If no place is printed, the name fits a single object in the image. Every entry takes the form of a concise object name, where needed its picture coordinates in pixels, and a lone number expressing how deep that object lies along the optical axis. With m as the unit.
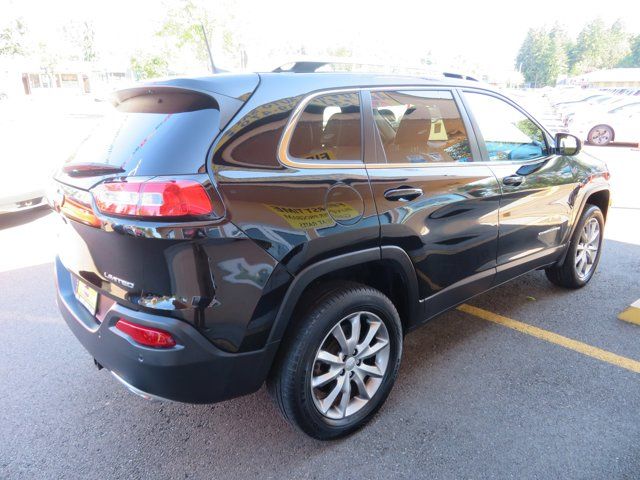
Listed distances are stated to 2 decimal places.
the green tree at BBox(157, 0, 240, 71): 18.36
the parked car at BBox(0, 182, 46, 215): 5.58
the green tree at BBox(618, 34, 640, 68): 81.62
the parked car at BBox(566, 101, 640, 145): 14.48
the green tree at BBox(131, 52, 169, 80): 21.45
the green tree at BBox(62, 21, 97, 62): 85.25
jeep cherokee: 1.82
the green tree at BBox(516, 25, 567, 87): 94.69
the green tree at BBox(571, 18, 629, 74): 87.12
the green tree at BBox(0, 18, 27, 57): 29.27
